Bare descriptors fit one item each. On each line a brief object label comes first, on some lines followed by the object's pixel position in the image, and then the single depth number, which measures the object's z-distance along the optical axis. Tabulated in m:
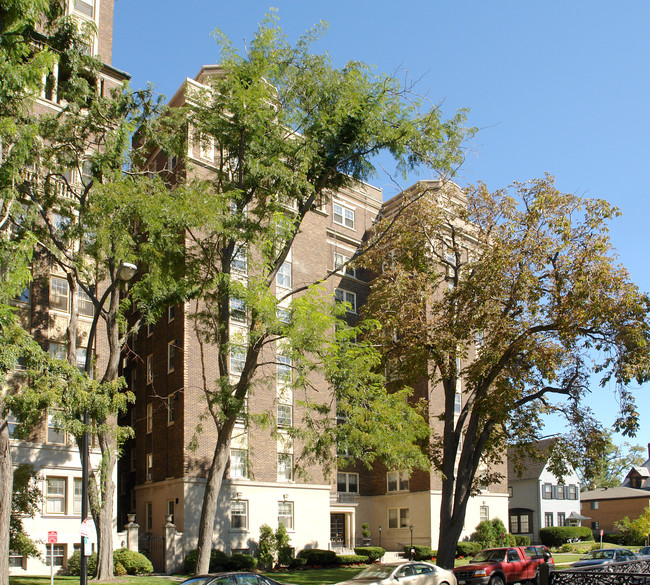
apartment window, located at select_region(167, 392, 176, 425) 35.71
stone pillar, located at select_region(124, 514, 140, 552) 30.61
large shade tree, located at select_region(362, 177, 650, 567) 23.67
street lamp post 16.70
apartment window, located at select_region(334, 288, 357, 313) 48.10
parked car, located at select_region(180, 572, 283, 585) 15.33
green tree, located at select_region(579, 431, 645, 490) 25.08
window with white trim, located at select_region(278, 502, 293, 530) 37.26
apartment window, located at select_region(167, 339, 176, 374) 36.59
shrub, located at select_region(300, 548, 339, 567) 36.16
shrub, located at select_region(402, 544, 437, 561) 40.66
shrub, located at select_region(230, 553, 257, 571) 31.70
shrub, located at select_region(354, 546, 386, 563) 39.32
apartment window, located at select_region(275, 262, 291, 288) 40.69
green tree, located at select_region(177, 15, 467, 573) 20.97
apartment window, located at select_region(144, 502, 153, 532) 36.38
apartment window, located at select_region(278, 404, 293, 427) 37.97
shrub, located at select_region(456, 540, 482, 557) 43.00
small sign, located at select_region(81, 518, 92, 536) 16.61
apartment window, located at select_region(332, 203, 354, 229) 50.00
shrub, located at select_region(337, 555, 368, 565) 36.88
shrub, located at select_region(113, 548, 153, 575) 28.66
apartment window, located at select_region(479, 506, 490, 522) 48.44
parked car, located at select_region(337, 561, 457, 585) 19.83
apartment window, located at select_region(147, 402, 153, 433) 38.16
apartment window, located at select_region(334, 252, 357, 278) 47.17
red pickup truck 24.95
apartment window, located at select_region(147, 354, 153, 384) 38.81
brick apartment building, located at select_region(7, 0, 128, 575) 28.94
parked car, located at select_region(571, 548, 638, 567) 26.47
